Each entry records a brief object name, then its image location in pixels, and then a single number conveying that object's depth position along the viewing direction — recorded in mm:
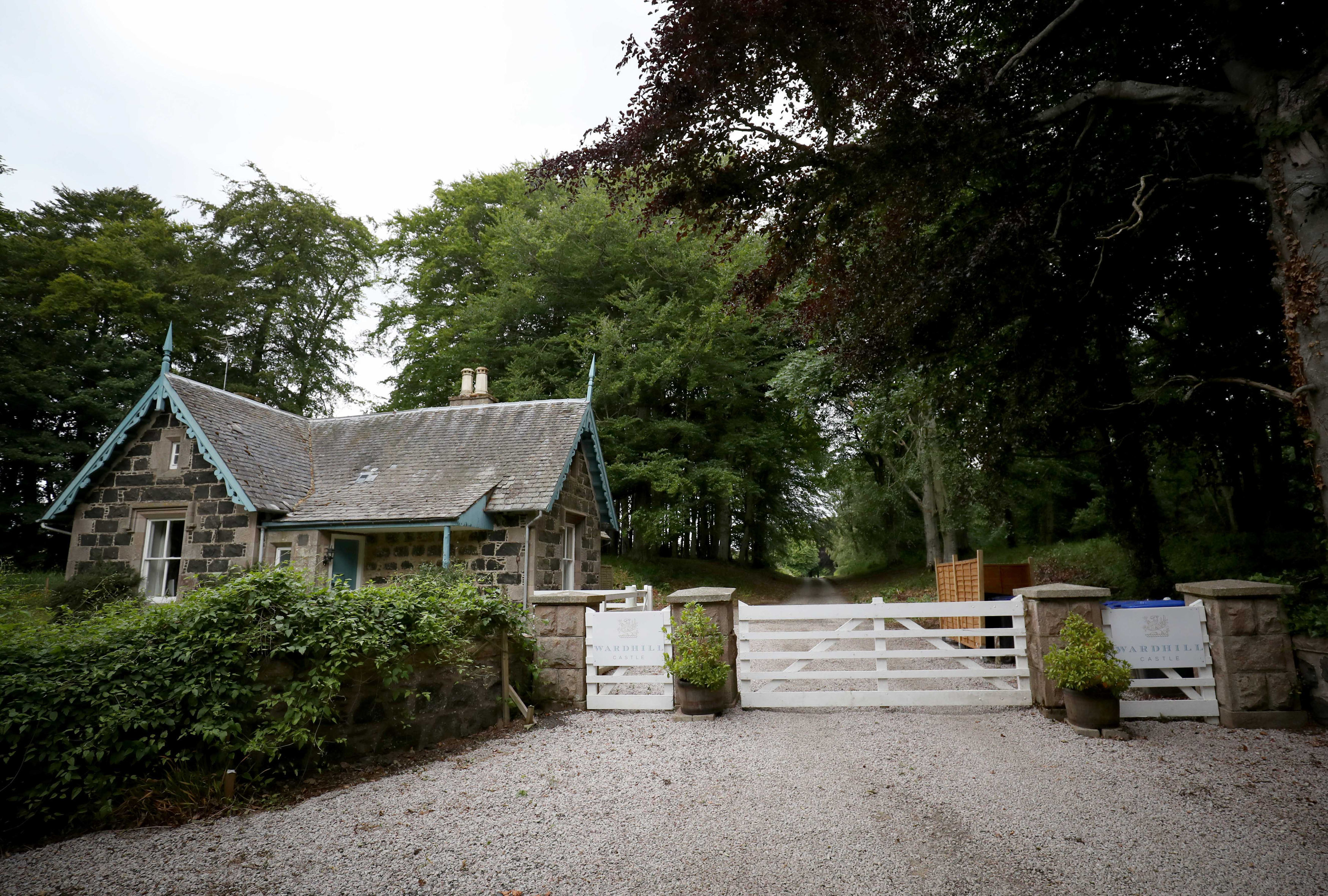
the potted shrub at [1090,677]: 5473
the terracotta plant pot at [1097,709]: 5492
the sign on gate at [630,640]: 6762
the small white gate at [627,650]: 6746
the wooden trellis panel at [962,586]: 10125
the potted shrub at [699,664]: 6230
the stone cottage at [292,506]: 11953
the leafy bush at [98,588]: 11203
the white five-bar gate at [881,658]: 6406
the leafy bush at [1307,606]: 5613
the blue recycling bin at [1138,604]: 6508
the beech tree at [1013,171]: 5555
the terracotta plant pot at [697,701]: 6316
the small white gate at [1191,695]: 5883
